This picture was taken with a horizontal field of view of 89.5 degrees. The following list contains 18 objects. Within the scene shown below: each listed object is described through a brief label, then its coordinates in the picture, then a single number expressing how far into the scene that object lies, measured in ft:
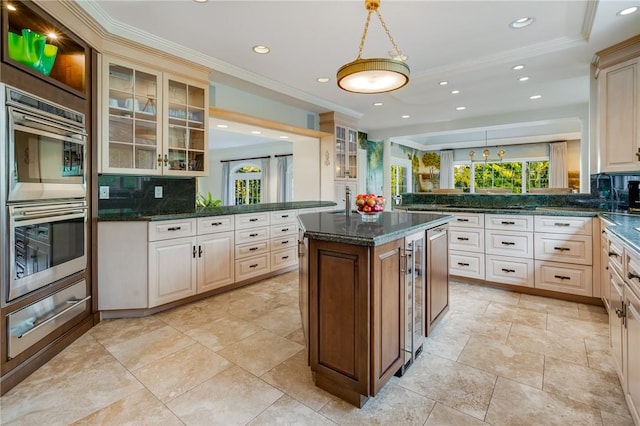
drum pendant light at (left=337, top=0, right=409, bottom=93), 6.86
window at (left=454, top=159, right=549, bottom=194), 30.35
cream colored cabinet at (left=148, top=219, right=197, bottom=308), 9.68
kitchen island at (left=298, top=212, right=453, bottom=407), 5.41
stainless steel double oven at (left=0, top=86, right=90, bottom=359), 6.21
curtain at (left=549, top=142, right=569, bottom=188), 28.66
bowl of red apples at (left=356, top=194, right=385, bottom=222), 8.04
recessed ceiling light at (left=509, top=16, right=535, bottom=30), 8.89
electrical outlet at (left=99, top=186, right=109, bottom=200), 10.05
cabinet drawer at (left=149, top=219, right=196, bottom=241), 9.63
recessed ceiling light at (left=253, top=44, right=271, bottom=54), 10.41
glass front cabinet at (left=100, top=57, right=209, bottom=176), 9.69
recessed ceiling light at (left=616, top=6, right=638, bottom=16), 7.73
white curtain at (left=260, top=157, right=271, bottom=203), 29.09
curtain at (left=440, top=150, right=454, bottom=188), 34.55
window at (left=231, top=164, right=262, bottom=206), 31.04
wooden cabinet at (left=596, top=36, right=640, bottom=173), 9.36
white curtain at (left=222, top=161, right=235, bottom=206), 32.27
